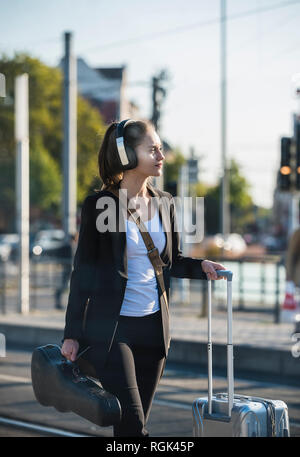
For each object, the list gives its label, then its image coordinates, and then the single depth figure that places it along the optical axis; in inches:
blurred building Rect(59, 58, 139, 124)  1718.8
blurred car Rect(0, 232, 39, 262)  1503.0
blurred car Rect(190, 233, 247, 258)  1164.9
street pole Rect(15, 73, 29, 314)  483.8
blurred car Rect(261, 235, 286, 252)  2202.3
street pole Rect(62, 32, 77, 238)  552.4
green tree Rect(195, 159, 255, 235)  2468.0
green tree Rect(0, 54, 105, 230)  1829.5
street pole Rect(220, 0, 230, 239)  1076.4
